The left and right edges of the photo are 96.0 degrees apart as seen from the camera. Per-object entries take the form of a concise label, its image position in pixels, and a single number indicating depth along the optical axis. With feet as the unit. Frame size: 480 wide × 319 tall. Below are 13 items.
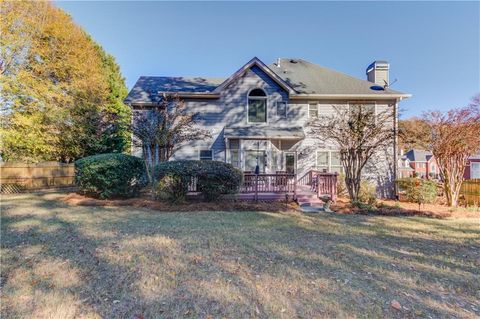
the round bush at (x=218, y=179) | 28.71
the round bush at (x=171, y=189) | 28.43
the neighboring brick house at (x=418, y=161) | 155.18
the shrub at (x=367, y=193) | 32.60
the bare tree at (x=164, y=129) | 35.65
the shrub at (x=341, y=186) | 39.22
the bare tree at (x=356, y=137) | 30.91
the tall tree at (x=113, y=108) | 60.34
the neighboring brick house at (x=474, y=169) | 75.51
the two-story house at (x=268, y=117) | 41.78
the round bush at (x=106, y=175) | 30.60
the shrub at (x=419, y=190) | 34.94
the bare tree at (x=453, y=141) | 33.78
